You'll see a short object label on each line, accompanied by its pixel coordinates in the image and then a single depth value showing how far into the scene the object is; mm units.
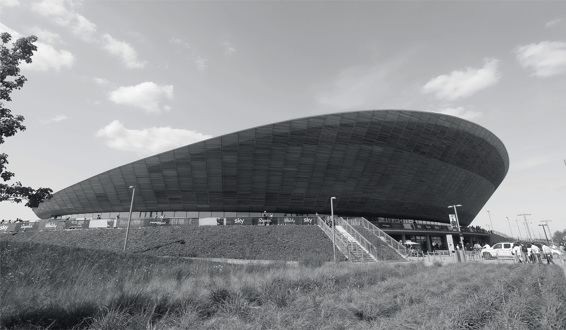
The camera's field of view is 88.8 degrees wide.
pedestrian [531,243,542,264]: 23244
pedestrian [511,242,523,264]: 24312
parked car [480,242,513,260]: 30125
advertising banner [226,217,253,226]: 35438
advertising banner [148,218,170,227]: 33609
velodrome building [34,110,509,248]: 41469
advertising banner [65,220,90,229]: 33688
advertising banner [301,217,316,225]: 36469
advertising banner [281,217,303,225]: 36062
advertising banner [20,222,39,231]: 34656
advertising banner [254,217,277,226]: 35656
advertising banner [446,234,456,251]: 28134
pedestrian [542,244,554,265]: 22184
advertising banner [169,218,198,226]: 34469
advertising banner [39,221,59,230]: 34125
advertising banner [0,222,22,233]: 34938
